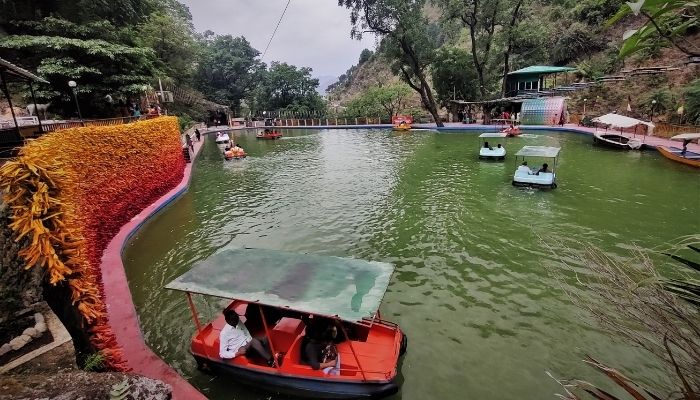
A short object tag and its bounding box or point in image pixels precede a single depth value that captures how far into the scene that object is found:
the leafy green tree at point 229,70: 66.94
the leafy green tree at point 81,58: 21.92
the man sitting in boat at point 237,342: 6.66
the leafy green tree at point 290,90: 63.34
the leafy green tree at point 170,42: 39.41
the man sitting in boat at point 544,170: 17.81
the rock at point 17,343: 5.91
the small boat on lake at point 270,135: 44.00
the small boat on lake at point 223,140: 38.09
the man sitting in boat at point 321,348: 6.37
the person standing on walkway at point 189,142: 33.06
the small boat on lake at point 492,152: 24.28
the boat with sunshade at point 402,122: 45.25
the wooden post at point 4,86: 11.09
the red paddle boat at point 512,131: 33.72
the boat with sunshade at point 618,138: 25.53
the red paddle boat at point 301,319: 6.26
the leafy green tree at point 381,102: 53.53
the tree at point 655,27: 1.58
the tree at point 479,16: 38.69
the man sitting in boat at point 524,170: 18.04
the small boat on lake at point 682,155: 20.36
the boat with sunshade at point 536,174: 17.45
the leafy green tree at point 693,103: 26.52
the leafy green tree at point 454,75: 47.38
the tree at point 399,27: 37.41
